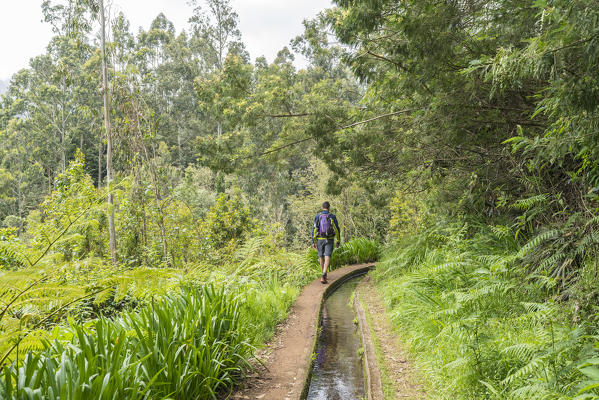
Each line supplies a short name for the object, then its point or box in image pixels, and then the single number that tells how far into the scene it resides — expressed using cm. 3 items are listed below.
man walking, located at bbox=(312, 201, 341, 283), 951
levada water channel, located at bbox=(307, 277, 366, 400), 443
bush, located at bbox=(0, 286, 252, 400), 230
